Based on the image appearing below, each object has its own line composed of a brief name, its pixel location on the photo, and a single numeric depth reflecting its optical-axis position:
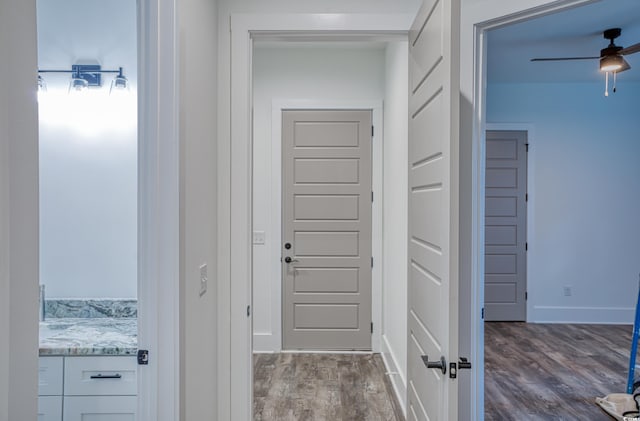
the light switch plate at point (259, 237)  3.92
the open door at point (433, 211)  1.29
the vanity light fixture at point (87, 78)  2.04
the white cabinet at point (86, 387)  1.64
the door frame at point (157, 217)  1.32
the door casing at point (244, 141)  1.96
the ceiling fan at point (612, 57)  3.20
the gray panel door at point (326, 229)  3.93
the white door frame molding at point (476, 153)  1.71
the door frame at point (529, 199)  5.00
